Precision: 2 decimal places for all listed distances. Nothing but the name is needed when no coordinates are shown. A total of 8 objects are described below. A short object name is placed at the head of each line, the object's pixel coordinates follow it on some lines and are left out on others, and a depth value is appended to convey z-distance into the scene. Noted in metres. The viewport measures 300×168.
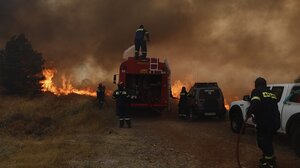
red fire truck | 16.20
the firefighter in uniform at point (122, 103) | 13.27
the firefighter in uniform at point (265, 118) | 6.60
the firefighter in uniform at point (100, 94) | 19.98
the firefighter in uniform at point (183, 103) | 16.70
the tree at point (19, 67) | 27.36
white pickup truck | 8.09
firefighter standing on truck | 17.14
